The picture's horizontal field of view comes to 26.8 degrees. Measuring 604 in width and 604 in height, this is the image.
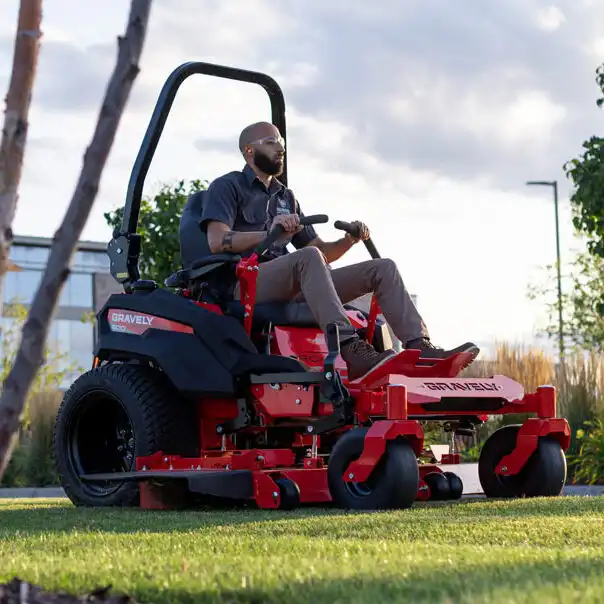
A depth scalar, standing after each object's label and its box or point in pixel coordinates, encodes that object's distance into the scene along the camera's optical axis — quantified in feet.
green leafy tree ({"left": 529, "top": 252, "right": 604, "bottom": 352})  91.86
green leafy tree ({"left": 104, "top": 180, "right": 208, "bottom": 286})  57.40
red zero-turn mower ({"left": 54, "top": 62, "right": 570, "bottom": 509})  18.11
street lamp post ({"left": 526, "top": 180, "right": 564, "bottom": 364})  91.73
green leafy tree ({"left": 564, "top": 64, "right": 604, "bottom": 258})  48.88
